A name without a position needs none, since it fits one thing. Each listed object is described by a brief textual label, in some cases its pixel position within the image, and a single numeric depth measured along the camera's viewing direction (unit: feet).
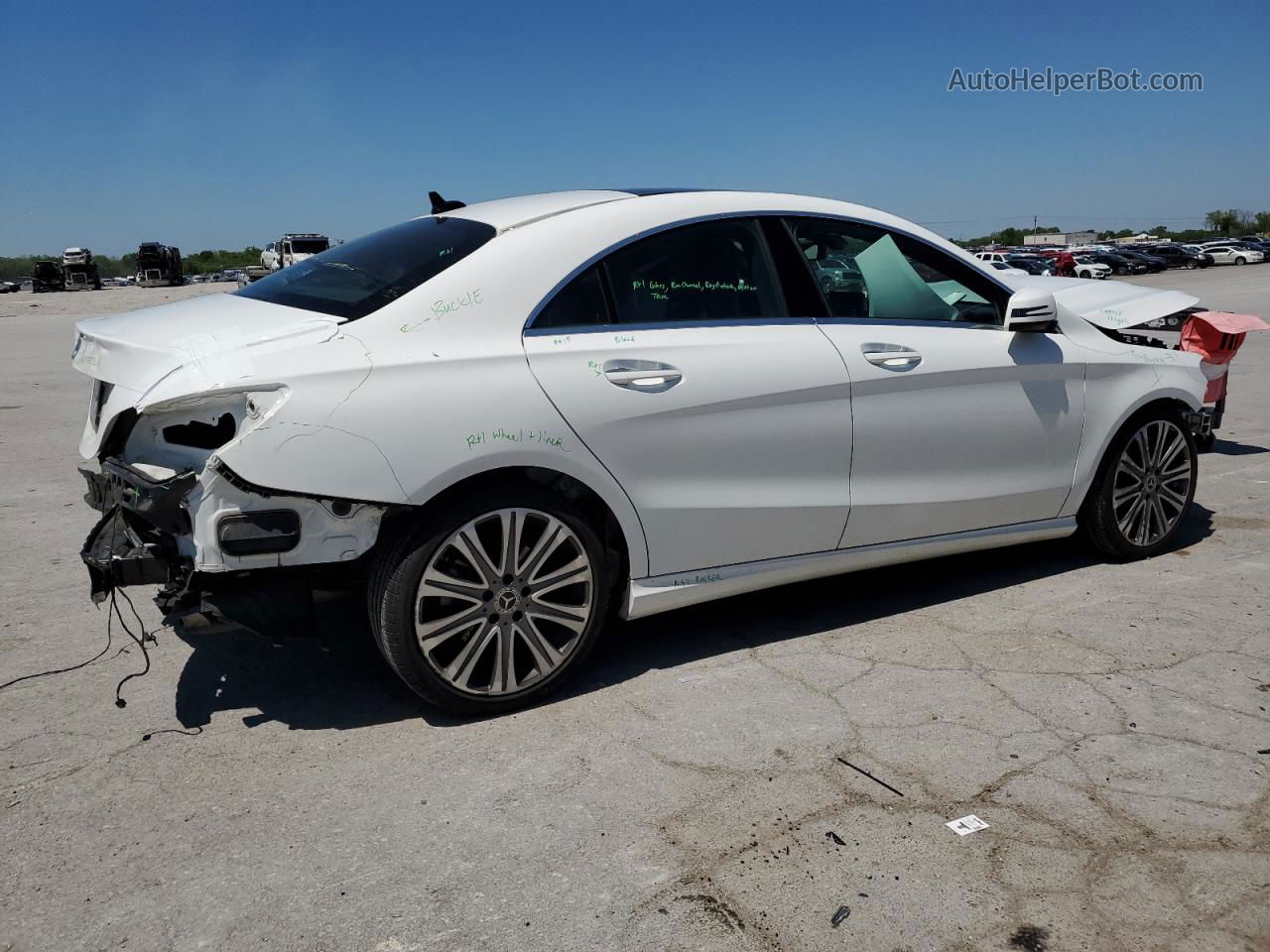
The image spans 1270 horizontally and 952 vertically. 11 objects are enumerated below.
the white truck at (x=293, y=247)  136.15
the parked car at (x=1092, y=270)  164.86
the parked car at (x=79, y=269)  178.60
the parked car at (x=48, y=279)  171.73
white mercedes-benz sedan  10.34
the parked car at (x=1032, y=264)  136.36
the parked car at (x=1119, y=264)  179.83
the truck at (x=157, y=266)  181.16
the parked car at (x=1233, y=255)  202.08
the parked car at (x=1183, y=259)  201.46
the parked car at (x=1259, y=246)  207.21
